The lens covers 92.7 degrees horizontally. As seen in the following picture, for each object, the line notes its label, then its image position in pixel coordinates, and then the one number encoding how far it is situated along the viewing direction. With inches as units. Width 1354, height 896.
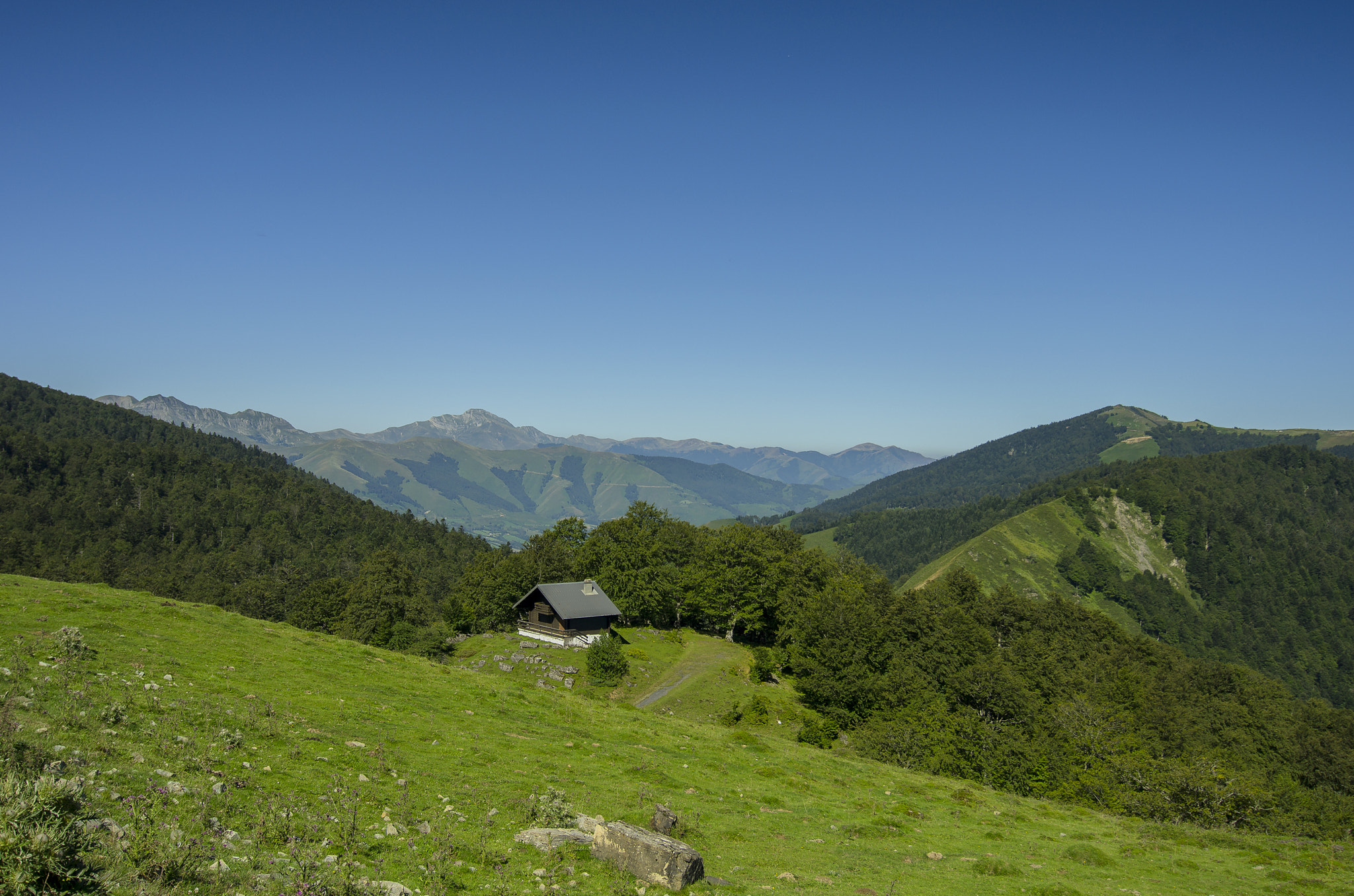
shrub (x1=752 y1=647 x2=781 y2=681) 2765.7
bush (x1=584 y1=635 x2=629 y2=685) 2488.9
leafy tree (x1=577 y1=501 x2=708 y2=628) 3459.6
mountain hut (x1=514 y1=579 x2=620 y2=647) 2920.8
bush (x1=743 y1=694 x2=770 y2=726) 2250.2
